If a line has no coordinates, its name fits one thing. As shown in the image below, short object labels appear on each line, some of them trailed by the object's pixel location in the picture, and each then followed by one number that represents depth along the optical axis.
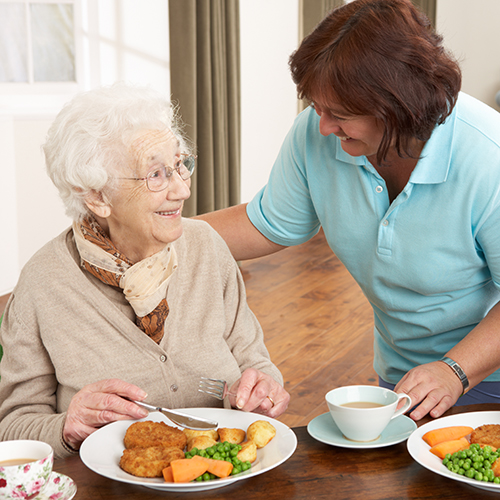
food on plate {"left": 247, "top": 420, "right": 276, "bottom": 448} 1.76
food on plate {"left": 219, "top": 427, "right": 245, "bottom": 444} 1.78
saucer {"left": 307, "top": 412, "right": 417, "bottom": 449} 1.75
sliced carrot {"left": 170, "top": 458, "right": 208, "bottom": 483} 1.68
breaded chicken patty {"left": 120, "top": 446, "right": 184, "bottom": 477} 1.70
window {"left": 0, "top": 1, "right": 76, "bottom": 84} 5.33
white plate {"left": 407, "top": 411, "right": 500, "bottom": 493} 1.67
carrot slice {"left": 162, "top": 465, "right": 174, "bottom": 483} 1.69
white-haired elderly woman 1.94
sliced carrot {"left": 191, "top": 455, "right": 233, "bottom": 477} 1.68
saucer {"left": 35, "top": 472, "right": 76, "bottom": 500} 1.63
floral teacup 1.59
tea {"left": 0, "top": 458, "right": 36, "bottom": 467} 1.65
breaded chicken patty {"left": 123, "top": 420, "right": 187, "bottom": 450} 1.76
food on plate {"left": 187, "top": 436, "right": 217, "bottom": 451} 1.75
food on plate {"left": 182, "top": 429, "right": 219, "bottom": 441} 1.79
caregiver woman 1.86
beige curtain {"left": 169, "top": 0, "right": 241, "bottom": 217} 5.28
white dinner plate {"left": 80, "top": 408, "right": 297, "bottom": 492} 1.68
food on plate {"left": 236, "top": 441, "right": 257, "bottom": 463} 1.72
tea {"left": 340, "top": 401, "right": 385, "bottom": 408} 1.78
